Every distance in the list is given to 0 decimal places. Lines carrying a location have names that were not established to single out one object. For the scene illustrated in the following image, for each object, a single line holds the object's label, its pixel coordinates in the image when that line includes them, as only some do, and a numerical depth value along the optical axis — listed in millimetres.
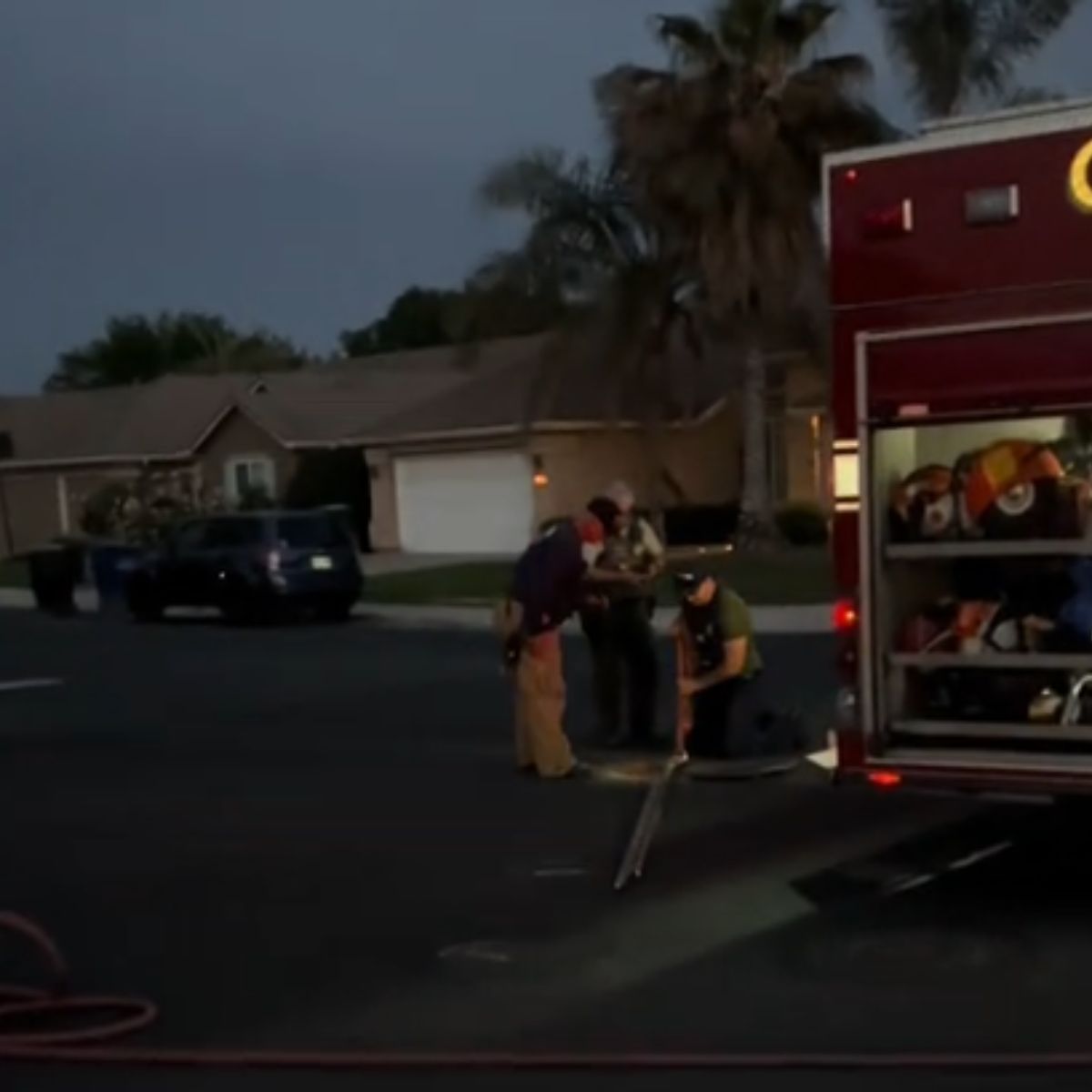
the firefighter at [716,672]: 13766
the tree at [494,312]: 39125
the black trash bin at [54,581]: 38031
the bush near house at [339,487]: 50656
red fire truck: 9320
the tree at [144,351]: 102688
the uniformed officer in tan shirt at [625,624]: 15891
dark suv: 32469
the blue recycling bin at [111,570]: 38094
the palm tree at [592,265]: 38500
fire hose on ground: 7477
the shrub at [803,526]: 43812
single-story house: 45625
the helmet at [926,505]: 9781
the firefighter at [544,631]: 14359
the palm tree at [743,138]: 36969
